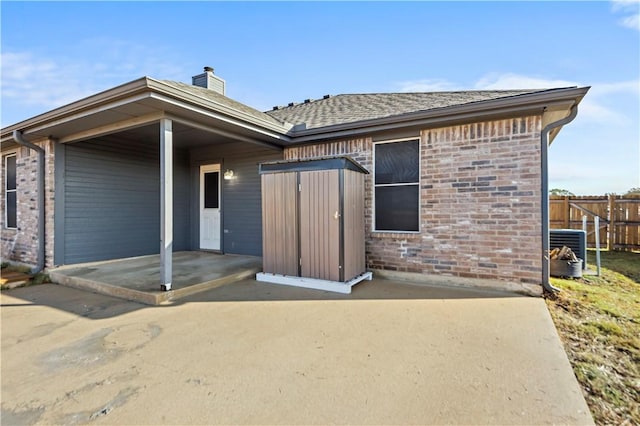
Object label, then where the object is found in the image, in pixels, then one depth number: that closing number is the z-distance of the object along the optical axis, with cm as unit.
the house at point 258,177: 424
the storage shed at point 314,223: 447
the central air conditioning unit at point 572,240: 553
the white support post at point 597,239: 517
